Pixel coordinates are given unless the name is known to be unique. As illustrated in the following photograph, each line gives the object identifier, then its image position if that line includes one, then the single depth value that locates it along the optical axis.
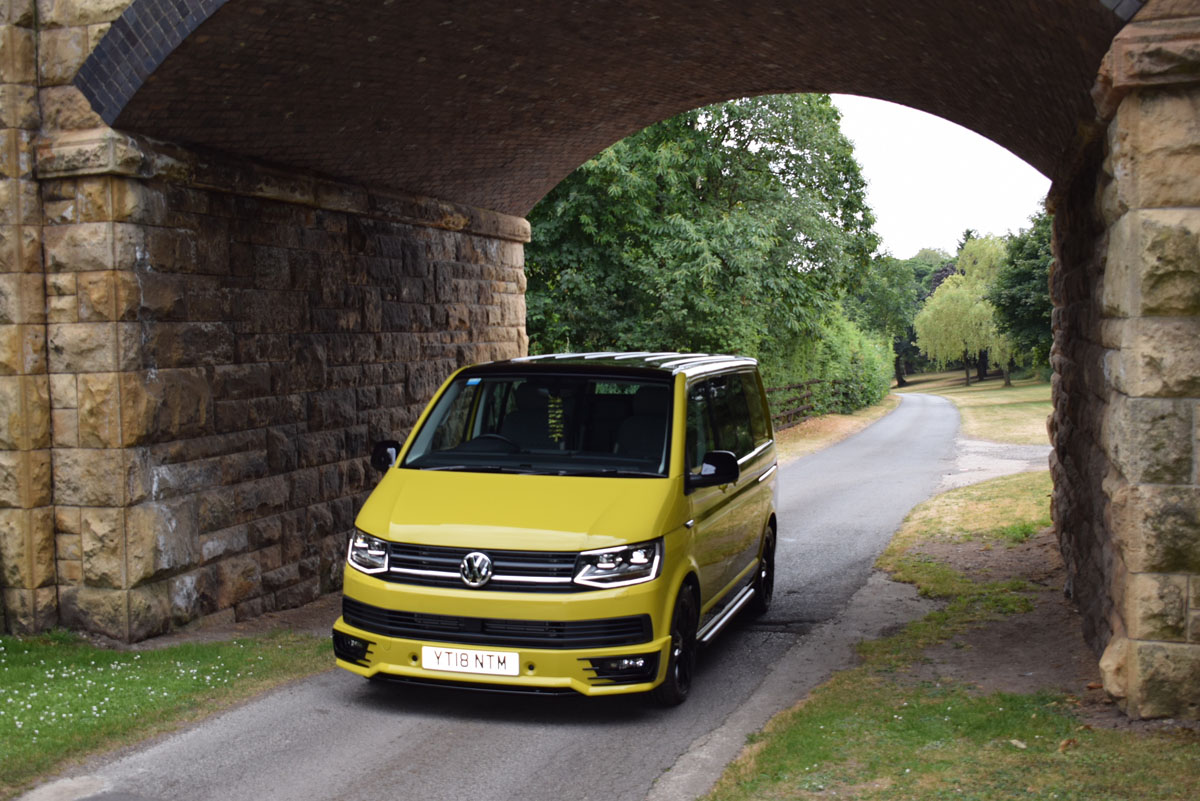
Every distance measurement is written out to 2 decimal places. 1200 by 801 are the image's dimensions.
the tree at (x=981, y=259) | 68.21
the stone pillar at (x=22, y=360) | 7.64
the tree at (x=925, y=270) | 105.31
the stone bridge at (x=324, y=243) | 5.51
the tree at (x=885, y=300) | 38.97
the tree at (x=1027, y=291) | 39.94
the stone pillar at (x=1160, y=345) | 5.40
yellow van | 5.90
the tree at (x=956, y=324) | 63.19
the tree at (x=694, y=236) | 23.11
